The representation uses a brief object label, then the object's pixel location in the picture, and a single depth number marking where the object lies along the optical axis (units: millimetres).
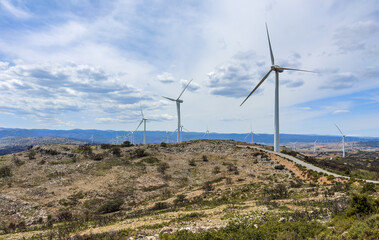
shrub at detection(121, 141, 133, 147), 82125
